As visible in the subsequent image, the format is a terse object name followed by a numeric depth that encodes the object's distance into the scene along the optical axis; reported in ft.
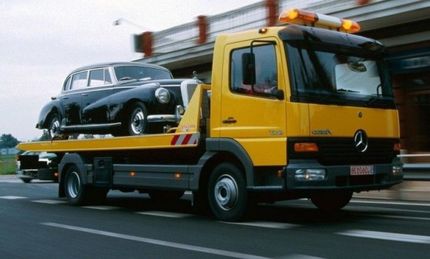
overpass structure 49.14
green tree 189.57
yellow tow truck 25.75
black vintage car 33.19
